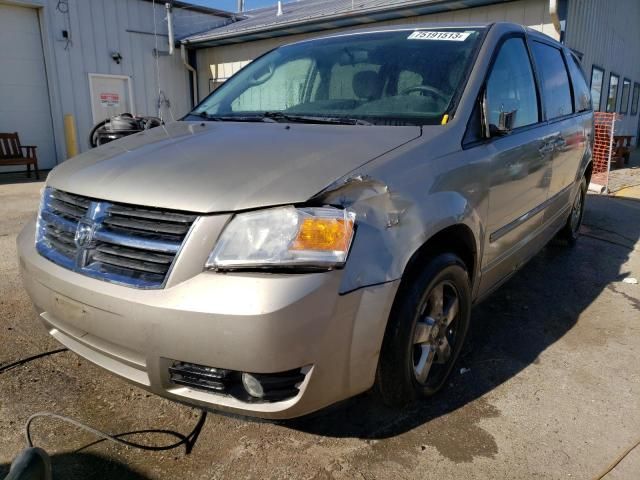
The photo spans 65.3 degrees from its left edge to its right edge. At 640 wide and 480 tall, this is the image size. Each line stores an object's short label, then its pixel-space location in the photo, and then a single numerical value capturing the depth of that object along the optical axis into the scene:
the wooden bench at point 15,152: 10.48
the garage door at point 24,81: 10.80
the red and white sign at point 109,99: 12.64
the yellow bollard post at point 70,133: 11.77
